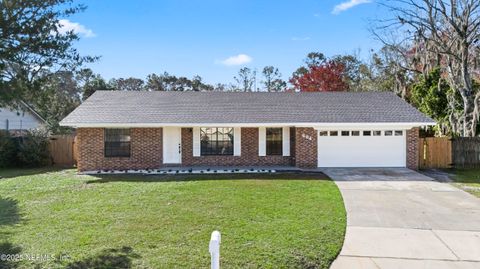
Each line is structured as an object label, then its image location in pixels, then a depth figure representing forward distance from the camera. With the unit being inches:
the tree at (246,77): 1884.8
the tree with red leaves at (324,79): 1401.3
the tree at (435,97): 887.7
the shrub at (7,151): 716.0
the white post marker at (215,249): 148.7
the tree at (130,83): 2454.7
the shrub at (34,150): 721.0
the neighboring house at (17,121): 1153.4
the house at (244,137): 641.6
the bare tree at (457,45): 755.4
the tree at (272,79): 1902.1
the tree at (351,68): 1579.7
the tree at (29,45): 181.8
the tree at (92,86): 1438.2
